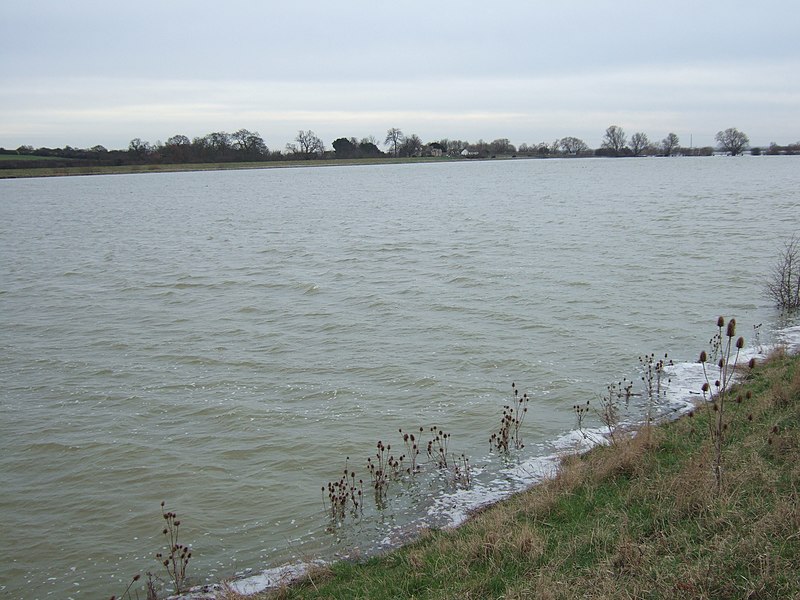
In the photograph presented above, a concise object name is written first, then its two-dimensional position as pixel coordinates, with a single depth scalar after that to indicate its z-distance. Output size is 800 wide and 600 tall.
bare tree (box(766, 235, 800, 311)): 15.50
